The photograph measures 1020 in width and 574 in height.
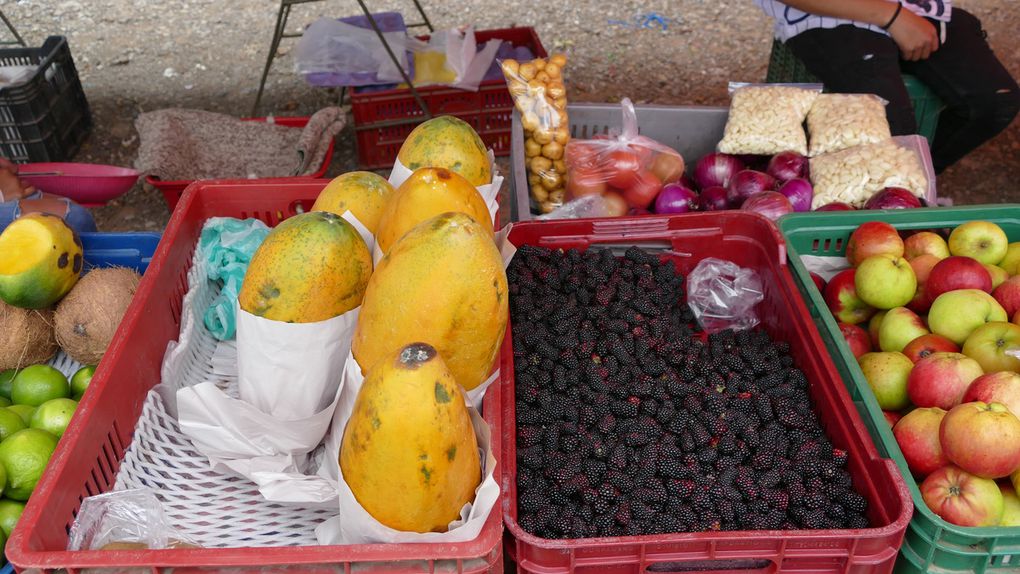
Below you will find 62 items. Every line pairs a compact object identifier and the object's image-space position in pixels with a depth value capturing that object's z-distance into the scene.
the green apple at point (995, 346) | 1.75
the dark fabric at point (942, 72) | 3.05
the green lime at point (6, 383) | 2.05
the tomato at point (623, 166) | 2.73
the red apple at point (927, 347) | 1.86
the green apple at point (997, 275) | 2.06
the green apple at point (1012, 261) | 2.12
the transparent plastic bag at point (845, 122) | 2.72
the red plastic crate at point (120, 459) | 1.17
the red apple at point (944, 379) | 1.70
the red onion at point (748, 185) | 2.63
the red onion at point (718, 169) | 2.83
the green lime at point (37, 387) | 1.96
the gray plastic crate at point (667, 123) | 2.98
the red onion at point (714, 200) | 2.71
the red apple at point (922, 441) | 1.62
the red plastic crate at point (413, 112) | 3.87
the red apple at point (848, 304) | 2.16
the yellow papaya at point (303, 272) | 1.38
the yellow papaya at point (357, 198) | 1.66
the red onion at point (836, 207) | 2.53
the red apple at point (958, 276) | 1.98
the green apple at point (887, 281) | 2.02
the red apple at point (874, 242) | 2.13
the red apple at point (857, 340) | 2.04
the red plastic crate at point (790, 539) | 1.36
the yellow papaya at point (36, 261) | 1.90
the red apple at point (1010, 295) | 1.95
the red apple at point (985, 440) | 1.48
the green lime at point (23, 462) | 1.69
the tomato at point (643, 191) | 2.76
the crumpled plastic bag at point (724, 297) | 2.11
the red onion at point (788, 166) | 2.72
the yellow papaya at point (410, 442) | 1.11
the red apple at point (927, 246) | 2.18
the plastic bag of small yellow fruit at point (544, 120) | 2.73
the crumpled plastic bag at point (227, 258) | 1.91
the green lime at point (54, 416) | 1.83
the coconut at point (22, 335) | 2.03
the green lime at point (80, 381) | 2.02
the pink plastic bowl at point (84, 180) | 3.02
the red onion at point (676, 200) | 2.67
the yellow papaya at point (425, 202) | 1.47
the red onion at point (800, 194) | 2.61
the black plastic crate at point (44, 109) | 3.80
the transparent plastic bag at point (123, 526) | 1.32
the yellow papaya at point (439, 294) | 1.25
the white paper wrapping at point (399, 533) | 1.19
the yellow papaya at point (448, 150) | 1.74
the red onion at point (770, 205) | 2.48
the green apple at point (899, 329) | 1.95
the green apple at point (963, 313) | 1.87
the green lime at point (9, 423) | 1.80
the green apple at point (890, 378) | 1.82
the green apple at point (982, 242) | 2.12
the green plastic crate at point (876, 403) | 1.39
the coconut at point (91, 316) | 2.03
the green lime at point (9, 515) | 1.65
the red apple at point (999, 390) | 1.58
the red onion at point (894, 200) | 2.44
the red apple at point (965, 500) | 1.48
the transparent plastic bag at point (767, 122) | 2.76
